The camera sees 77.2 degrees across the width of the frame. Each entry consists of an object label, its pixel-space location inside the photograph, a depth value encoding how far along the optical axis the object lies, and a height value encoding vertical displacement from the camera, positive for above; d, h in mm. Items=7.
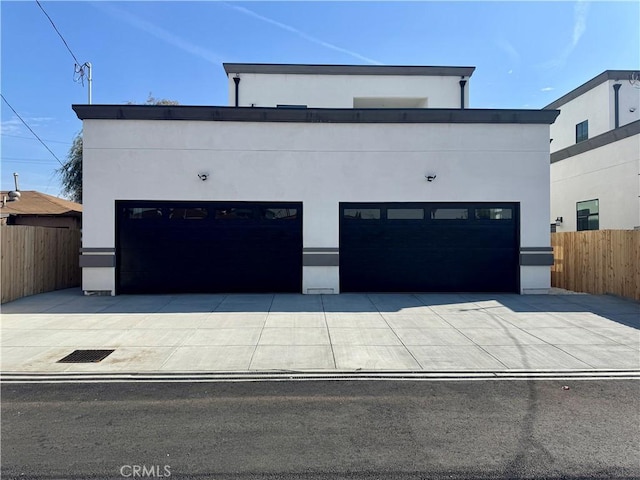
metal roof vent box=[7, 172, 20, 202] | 18125 +2054
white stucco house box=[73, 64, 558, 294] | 11727 +1242
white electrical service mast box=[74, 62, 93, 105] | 16000 +6676
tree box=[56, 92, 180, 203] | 22516 +4048
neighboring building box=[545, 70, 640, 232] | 16250 +3767
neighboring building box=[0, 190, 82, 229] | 15359 +1160
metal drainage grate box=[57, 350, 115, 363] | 6148 -1819
